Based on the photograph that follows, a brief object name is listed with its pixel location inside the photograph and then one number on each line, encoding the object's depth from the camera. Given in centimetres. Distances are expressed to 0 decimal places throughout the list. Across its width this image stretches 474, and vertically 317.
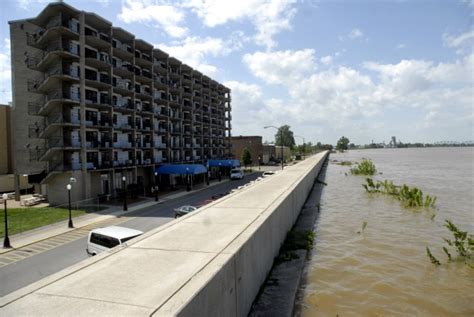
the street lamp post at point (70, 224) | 2584
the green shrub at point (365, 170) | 6326
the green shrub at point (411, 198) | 2742
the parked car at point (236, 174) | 6066
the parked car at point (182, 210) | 2581
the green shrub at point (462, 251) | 1394
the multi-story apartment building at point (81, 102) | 3541
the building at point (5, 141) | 5294
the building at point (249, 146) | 9894
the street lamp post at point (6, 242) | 2067
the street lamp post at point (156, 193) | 3812
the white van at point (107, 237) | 1581
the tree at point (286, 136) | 17500
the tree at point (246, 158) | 8556
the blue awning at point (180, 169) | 4719
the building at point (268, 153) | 10625
